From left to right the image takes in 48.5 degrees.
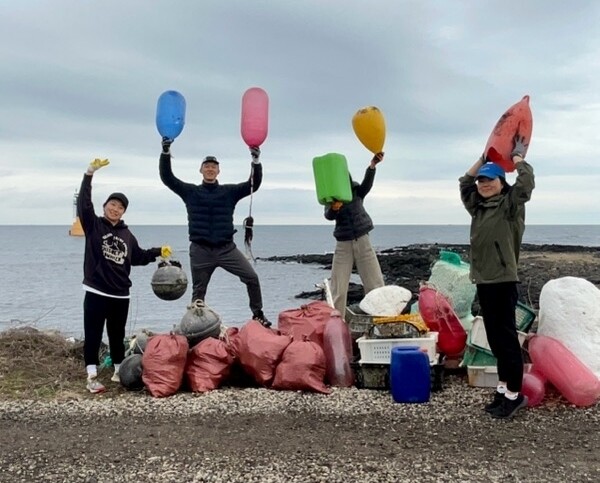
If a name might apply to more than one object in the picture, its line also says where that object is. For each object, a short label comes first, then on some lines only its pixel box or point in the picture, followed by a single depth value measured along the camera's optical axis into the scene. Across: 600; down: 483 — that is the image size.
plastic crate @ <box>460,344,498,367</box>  6.79
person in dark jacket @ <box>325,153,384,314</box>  8.38
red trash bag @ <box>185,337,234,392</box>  6.81
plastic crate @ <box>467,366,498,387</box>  6.69
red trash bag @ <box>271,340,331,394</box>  6.65
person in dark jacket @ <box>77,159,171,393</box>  6.88
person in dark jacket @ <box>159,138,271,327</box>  7.80
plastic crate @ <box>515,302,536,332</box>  6.93
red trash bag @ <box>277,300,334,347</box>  7.44
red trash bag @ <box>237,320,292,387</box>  6.88
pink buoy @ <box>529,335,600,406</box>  6.02
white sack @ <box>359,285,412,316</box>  7.72
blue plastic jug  6.25
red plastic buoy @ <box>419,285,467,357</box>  7.21
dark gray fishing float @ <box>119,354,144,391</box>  6.86
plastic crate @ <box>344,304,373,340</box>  7.71
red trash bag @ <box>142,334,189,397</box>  6.66
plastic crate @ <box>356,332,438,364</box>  6.73
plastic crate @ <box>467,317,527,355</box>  6.79
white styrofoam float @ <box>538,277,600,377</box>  6.38
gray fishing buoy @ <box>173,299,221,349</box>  7.25
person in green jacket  5.69
